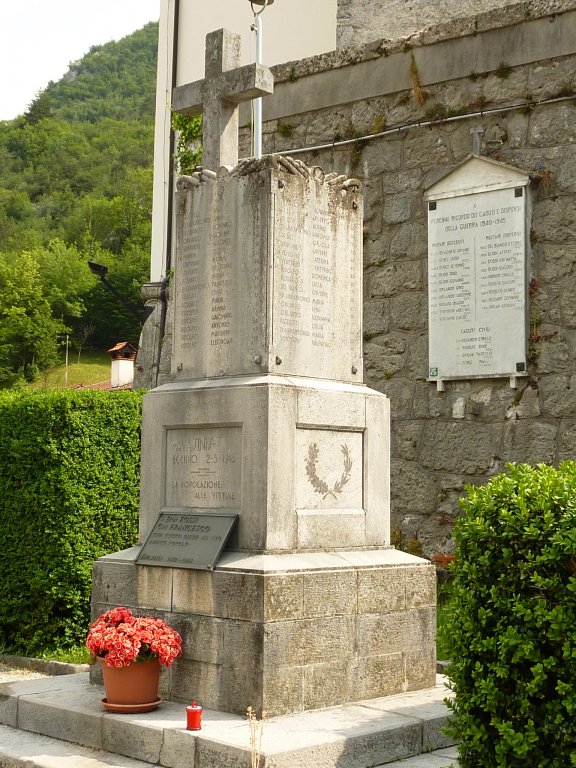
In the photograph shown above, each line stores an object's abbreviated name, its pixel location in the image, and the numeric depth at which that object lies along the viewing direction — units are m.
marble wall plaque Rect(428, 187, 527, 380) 8.38
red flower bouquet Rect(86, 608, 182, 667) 5.03
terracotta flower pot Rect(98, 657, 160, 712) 5.12
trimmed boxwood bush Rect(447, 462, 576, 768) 3.80
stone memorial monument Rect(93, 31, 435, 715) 5.23
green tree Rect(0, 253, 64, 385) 59.69
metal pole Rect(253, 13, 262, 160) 7.01
